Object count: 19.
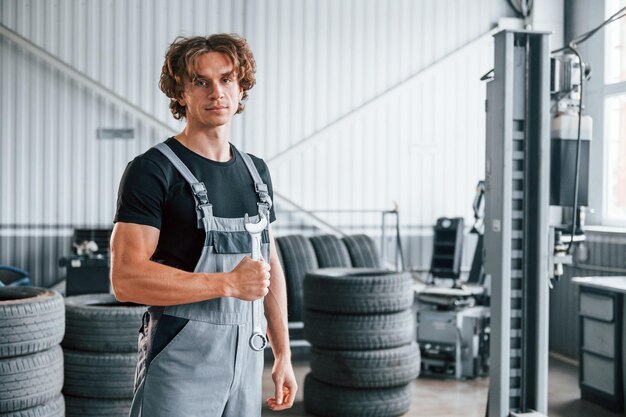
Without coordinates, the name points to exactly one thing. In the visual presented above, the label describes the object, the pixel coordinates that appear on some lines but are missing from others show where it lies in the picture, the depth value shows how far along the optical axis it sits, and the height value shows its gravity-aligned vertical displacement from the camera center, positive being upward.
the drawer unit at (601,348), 4.50 -0.92
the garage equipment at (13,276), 5.94 -0.67
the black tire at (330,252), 6.01 -0.43
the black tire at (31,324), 3.09 -0.56
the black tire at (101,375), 3.57 -0.88
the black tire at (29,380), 3.08 -0.80
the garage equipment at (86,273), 5.73 -0.60
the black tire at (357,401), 4.13 -1.16
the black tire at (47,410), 3.10 -0.94
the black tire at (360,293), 4.18 -0.54
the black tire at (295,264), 5.79 -0.52
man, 1.59 -0.12
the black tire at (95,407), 3.58 -1.04
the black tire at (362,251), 6.09 -0.42
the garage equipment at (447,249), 6.14 -0.40
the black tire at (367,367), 4.12 -0.95
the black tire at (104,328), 3.62 -0.66
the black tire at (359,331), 4.17 -0.75
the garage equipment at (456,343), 5.38 -1.06
